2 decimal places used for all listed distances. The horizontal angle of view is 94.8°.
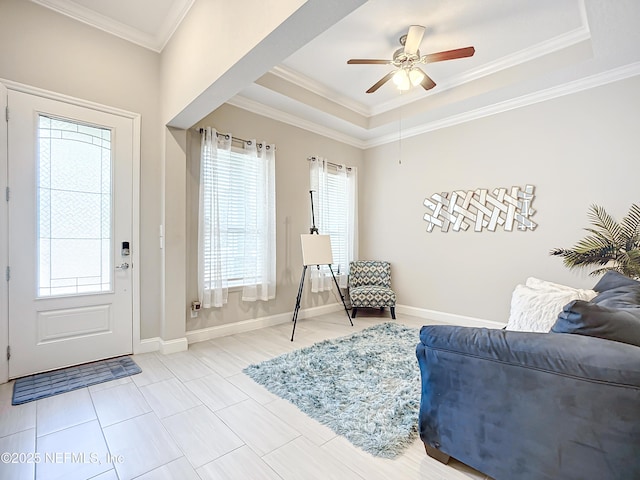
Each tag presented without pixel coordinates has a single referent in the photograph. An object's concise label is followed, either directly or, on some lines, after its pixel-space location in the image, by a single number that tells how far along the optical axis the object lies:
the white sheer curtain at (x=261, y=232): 3.97
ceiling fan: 2.74
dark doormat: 2.34
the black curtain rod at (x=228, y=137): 3.70
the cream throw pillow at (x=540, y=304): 2.01
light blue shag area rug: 1.91
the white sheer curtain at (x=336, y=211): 4.79
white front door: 2.56
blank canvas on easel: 4.09
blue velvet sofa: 1.15
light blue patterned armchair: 4.68
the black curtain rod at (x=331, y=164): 4.74
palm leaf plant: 2.94
